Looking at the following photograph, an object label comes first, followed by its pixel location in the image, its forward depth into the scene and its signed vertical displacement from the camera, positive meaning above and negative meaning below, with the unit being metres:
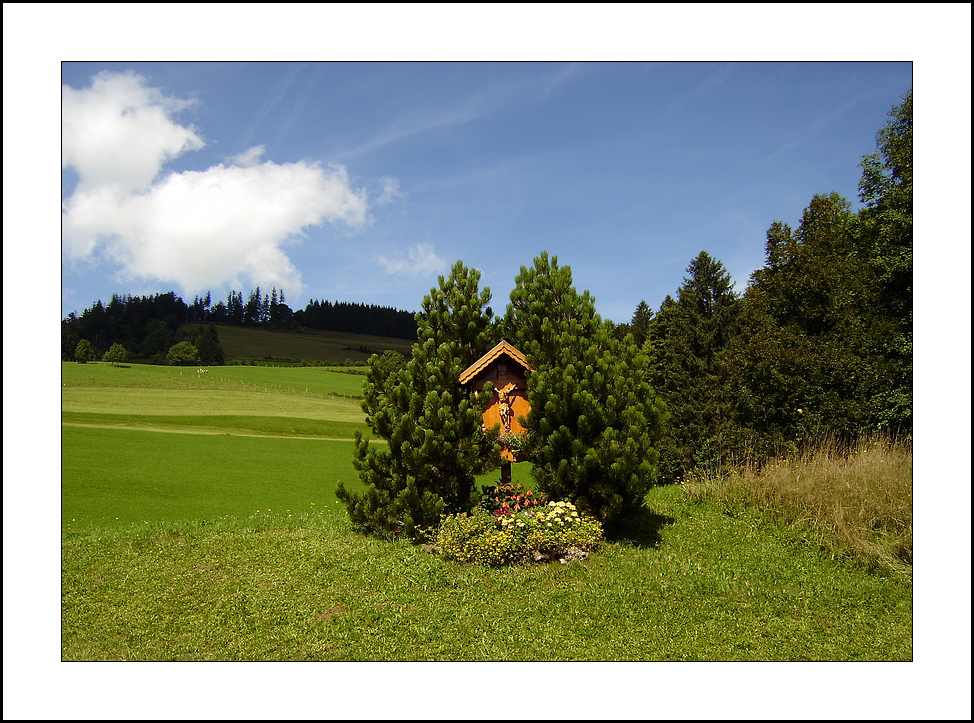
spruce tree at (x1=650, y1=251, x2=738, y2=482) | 18.56 -0.32
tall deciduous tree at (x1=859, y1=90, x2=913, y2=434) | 13.59 +2.79
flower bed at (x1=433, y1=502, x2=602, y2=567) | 8.16 -2.82
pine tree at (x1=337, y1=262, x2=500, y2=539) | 8.98 -1.15
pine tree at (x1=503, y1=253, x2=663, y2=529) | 8.48 -0.82
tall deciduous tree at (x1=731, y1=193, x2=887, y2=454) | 15.50 +0.37
